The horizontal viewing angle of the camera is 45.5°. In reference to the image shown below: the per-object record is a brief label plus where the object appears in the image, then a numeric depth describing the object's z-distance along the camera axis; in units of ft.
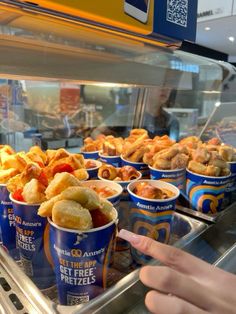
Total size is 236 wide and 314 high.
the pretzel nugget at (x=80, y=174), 2.39
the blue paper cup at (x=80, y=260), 1.62
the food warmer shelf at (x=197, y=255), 1.74
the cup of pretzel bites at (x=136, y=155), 3.21
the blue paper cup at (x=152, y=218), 2.24
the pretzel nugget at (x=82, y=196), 1.70
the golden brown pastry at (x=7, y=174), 2.23
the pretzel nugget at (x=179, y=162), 3.00
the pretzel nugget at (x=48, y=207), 1.70
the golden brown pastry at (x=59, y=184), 1.83
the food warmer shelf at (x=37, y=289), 1.66
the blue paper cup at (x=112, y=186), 2.27
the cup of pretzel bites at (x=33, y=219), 1.89
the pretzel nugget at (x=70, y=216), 1.59
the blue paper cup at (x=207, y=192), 2.98
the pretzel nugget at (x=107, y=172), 2.75
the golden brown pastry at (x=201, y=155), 3.14
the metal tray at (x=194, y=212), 2.92
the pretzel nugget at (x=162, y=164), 2.99
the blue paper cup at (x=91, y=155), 3.69
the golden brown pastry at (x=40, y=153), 2.66
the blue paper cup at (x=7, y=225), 2.17
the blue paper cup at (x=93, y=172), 2.85
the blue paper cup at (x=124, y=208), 2.61
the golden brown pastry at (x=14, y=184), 2.05
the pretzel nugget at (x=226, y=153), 3.37
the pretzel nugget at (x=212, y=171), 2.98
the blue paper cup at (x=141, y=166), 3.19
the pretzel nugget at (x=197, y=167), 3.04
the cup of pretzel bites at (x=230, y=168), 3.31
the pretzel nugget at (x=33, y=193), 1.89
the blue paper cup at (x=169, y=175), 2.96
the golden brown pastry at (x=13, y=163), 2.34
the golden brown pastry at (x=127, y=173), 2.79
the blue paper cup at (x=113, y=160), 3.42
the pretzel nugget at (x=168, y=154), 3.03
